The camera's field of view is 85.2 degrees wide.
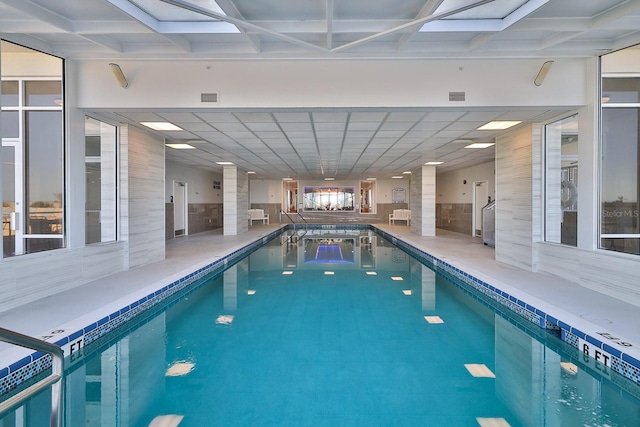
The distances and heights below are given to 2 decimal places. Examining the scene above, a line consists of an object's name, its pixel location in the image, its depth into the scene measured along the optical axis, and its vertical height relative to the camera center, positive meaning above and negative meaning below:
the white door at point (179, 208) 11.27 +0.01
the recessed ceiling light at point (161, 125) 5.51 +1.35
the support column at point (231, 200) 11.90 +0.29
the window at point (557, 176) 5.36 +0.50
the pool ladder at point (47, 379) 1.13 -0.62
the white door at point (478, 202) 11.59 +0.21
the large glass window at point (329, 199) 19.25 +0.54
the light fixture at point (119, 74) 4.41 +1.72
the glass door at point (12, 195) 4.88 +0.19
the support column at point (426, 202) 11.52 +0.21
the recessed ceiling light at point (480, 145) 7.36 +1.38
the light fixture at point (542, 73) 4.35 +1.72
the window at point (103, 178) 5.29 +0.47
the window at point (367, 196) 18.83 +0.67
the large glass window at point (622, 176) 5.71 +0.57
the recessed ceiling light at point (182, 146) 7.54 +1.38
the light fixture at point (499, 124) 5.41 +1.36
